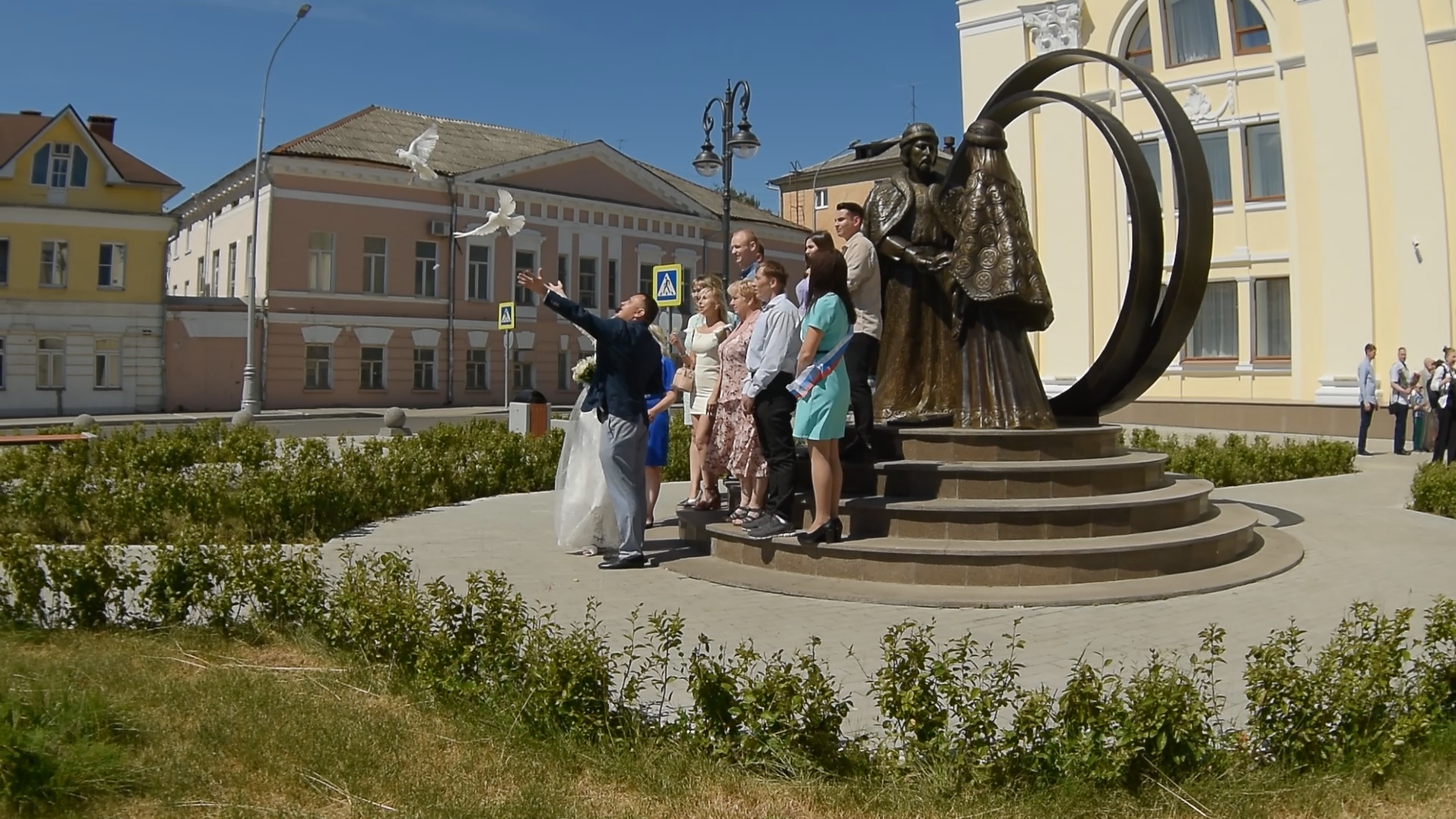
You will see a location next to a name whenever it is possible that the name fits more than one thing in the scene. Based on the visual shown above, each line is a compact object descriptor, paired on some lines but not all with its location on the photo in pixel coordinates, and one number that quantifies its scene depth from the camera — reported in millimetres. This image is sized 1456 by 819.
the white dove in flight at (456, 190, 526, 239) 7021
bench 14219
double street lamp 19250
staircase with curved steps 6527
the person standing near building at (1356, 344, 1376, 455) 18250
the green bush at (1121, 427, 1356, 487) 12922
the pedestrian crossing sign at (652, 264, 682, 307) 17375
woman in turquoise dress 6570
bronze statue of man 8445
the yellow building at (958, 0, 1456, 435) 21438
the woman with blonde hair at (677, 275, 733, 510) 8414
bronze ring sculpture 8039
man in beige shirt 7652
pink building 33750
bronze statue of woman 8062
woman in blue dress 8227
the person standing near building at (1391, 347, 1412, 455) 18266
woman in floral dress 7375
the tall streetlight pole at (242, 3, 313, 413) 29453
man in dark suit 7238
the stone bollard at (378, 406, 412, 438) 22312
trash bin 18266
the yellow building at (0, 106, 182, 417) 31516
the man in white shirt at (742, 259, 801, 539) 6906
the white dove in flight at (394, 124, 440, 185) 9325
